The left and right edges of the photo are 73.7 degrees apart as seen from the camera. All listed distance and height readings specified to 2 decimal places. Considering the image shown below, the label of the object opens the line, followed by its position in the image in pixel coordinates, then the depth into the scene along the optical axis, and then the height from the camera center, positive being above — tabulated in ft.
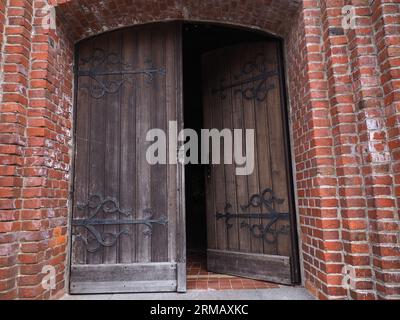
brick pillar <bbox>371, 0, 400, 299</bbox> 5.76 +0.46
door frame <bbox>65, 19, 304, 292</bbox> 8.08 +0.36
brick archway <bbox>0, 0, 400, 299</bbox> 6.10 +1.50
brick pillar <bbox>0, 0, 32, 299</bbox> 6.52 +1.86
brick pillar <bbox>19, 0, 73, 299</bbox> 6.80 +0.97
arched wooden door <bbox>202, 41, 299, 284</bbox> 8.45 +0.50
